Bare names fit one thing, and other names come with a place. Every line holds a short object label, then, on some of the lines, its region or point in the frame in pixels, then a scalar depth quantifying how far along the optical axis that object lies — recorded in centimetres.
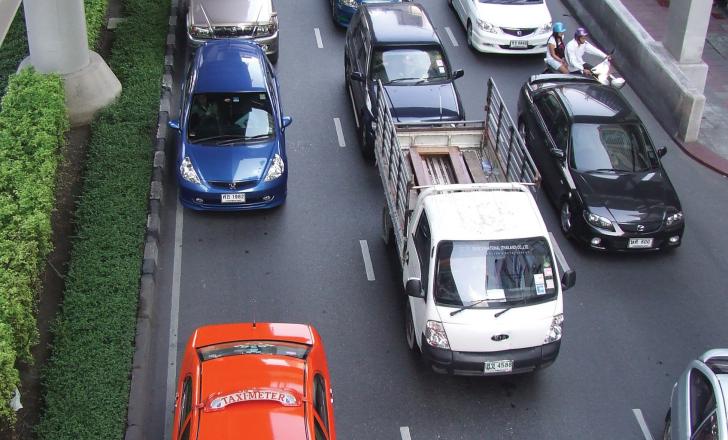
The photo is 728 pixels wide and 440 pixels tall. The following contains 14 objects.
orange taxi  868
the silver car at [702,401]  885
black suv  1522
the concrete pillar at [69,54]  1564
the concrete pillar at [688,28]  1728
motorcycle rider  1712
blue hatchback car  1397
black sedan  1355
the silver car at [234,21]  1816
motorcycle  1694
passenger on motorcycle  1736
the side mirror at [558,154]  1431
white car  1894
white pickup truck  1077
